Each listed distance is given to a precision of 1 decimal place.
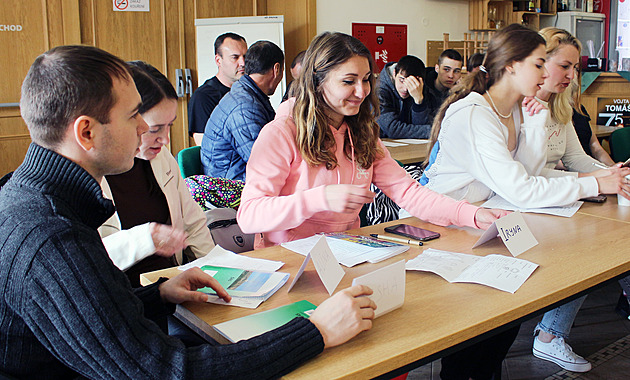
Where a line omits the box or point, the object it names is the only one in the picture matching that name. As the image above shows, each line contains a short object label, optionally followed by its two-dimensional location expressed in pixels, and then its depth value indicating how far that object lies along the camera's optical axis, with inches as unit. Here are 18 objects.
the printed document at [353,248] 63.6
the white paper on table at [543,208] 85.0
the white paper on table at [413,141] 173.9
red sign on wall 266.7
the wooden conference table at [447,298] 42.6
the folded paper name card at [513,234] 64.9
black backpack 91.5
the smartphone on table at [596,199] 92.5
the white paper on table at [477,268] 56.6
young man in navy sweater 34.0
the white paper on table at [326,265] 50.8
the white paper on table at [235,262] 61.9
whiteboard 222.4
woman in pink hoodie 73.6
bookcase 303.3
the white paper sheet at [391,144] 162.6
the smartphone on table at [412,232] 71.7
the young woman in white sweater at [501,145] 86.4
